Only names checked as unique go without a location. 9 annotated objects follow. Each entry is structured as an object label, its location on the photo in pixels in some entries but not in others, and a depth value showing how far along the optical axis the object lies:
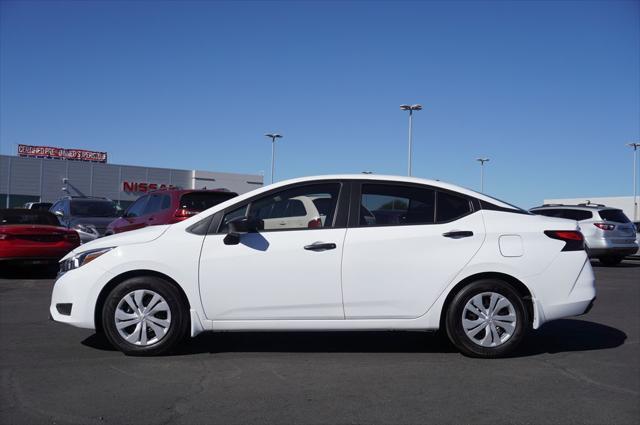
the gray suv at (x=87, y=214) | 15.28
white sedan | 5.41
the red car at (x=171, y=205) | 11.68
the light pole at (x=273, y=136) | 45.15
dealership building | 51.00
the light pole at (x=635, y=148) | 50.96
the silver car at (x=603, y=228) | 16.83
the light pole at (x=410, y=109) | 33.53
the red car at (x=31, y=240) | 11.40
